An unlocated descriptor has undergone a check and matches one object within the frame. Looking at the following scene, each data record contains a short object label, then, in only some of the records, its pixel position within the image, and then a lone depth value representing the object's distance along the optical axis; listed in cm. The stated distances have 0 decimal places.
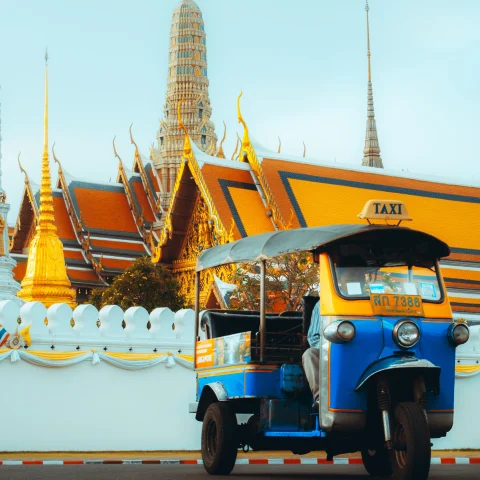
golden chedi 2750
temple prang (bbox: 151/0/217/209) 4181
